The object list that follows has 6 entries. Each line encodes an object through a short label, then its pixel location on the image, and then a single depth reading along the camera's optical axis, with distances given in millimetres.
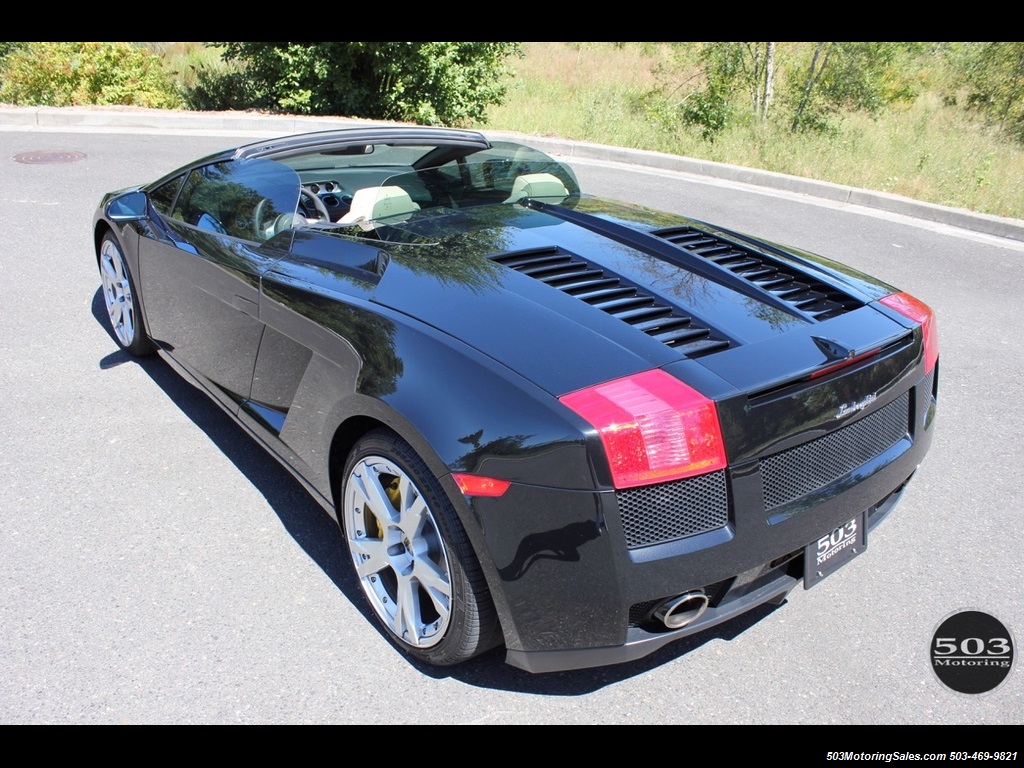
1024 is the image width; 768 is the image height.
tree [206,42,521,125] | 14086
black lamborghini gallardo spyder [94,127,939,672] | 2080
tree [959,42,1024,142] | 16875
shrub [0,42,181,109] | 13383
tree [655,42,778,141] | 13805
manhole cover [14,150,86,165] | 9383
